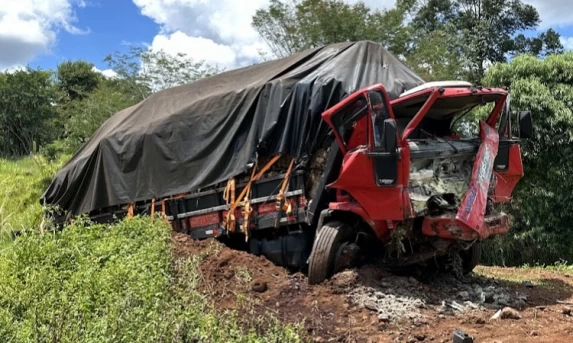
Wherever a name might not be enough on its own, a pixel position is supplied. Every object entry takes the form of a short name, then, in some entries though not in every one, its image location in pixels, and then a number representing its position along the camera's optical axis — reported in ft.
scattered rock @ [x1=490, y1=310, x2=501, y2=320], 17.86
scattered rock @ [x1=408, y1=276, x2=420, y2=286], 20.59
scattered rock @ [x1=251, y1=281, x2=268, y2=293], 20.99
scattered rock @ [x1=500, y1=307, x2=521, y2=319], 17.93
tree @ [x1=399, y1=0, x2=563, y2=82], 76.18
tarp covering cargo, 23.88
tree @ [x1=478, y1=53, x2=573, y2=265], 40.78
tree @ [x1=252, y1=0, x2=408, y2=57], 65.10
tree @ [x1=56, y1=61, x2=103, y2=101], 98.78
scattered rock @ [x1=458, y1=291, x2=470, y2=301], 20.30
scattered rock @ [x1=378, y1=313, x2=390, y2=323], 17.62
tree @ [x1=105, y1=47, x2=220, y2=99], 70.95
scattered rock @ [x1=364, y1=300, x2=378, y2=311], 18.42
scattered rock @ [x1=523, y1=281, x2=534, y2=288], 23.58
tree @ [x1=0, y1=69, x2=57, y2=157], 88.38
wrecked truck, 19.94
